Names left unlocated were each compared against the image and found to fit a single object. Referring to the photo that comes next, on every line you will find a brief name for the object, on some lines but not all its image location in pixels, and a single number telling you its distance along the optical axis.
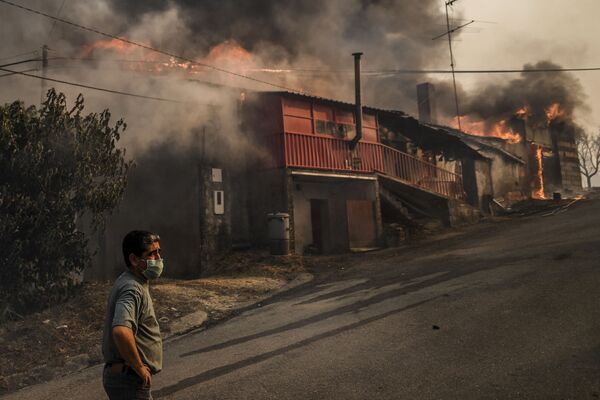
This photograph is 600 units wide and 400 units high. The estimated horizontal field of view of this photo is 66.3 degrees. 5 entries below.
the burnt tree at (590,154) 52.97
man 2.56
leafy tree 8.34
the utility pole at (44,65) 16.26
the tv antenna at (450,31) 33.69
